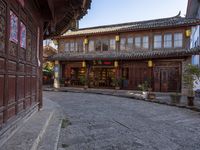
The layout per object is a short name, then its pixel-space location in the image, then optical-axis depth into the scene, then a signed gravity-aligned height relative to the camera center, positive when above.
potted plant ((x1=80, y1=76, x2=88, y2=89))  14.12 -0.53
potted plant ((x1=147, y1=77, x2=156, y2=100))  9.40 -1.13
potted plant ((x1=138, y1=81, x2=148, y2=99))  9.91 -0.92
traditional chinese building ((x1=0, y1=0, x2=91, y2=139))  2.43 +0.61
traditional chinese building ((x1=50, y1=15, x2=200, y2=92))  12.03 +1.89
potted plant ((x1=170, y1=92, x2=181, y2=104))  8.18 -1.28
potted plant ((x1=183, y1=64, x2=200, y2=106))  6.99 +0.07
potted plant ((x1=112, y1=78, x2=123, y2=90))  13.10 -0.56
